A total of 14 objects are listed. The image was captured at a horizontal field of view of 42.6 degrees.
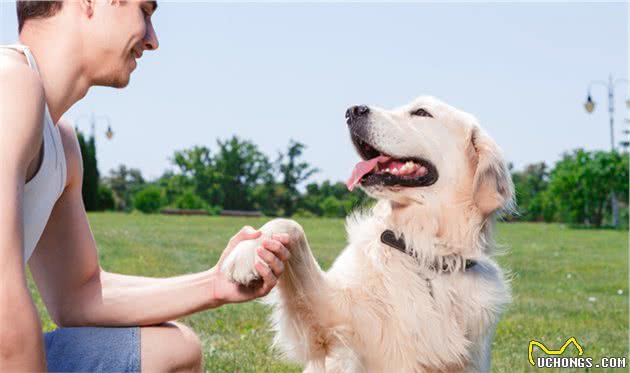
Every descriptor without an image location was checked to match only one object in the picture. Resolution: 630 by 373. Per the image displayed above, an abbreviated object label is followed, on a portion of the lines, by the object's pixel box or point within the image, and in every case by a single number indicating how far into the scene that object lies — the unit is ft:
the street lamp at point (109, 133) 121.95
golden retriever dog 10.53
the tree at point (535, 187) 111.34
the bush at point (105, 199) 117.94
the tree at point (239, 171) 108.17
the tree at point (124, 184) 124.36
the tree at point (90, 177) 108.99
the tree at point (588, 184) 101.96
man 5.86
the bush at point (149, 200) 110.93
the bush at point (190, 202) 109.19
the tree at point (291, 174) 102.17
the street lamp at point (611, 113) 102.32
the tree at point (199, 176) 112.06
